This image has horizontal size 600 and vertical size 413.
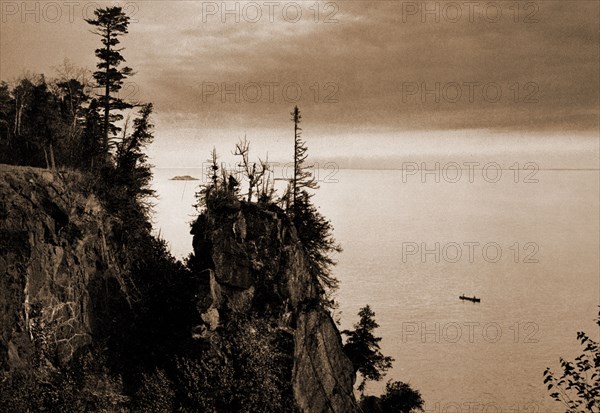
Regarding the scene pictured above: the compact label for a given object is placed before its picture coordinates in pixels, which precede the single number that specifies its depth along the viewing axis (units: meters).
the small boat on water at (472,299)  104.12
